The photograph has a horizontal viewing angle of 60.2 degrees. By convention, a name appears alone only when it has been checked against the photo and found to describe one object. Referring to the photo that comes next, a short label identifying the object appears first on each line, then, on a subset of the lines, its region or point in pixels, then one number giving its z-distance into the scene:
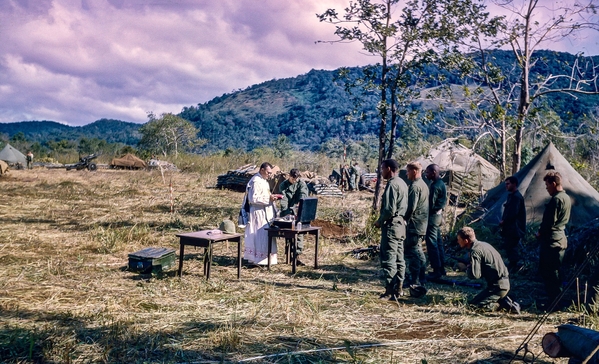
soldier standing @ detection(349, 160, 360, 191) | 23.67
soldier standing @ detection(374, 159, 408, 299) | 6.57
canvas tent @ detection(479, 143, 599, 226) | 10.16
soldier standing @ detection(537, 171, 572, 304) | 6.31
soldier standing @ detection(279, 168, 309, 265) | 9.20
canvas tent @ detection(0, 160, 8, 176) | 23.85
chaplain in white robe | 8.41
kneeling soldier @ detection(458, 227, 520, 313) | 6.02
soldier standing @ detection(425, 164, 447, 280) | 7.79
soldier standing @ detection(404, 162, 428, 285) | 7.03
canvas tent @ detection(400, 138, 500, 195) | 18.66
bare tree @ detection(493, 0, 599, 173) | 11.40
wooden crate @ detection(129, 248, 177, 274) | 7.54
